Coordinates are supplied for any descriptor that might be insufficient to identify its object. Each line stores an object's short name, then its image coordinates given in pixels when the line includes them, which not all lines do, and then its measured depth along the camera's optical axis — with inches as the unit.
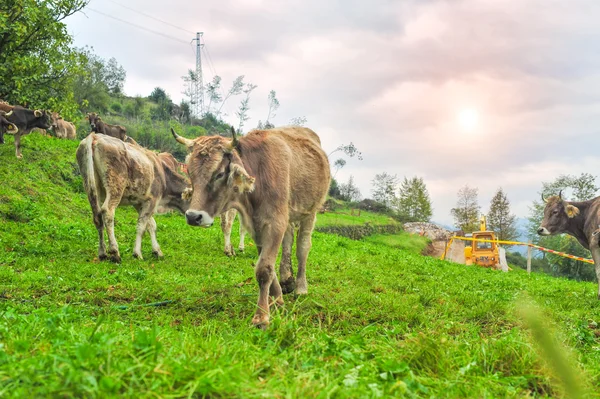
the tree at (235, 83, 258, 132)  2586.1
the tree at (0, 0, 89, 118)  520.7
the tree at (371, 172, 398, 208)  2930.6
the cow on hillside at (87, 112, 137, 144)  864.3
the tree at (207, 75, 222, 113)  2699.3
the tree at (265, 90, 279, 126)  2753.4
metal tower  2625.0
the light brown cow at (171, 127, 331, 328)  211.9
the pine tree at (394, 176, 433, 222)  2741.1
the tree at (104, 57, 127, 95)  2638.3
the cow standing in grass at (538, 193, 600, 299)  471.5
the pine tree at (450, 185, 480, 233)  2795.3
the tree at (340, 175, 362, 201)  2896.2
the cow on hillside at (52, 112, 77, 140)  1032.3
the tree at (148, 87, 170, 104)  2910.4
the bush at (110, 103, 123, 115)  2216.5
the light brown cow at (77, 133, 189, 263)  389.4
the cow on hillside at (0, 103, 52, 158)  652.7
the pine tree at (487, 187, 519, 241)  2469.2
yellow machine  1120.4
